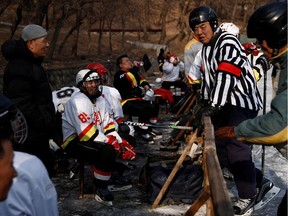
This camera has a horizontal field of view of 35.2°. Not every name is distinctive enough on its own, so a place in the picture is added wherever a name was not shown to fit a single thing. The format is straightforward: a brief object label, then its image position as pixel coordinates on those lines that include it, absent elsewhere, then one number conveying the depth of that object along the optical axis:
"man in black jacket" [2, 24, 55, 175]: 4.00
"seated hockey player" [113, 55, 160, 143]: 8.36
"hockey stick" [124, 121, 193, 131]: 6.19
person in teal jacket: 2.52
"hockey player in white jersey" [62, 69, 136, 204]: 5.07
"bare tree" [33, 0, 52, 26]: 16.06
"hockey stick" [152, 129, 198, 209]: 4.84
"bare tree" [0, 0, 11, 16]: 17.23
